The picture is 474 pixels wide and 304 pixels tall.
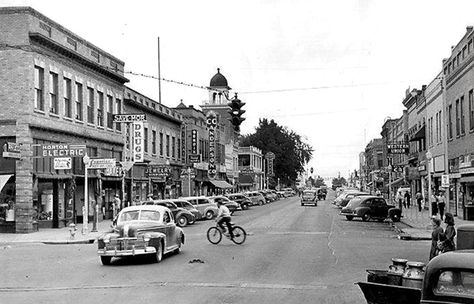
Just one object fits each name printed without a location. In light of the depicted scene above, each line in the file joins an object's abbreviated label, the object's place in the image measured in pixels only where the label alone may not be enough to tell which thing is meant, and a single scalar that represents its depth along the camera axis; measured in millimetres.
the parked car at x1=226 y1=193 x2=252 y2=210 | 59156
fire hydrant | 27609
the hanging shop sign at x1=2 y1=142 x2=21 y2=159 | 30072
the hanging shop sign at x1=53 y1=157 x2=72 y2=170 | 29688
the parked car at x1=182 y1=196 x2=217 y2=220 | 42428
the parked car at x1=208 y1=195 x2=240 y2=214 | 45481
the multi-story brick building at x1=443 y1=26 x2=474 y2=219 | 36219
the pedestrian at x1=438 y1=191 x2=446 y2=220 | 36809
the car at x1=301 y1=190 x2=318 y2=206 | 71188
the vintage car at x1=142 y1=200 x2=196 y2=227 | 36375
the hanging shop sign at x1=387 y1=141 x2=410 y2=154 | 47719
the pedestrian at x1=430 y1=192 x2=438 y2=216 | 32656
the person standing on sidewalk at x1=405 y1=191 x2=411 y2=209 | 57062
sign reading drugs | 43281
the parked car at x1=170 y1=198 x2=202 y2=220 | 37916
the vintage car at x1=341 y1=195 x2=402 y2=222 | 40250
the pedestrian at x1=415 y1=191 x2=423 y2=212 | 49875
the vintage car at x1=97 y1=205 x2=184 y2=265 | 18000
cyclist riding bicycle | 24281
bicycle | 24266
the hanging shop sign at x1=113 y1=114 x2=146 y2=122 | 38719
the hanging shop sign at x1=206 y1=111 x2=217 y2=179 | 70000
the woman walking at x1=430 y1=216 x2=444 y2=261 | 15258
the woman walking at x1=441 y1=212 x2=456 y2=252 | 14816
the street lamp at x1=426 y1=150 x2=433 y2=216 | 33203
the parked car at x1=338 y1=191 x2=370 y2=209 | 54906
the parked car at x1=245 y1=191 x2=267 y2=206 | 70362
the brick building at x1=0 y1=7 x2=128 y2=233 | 31672
